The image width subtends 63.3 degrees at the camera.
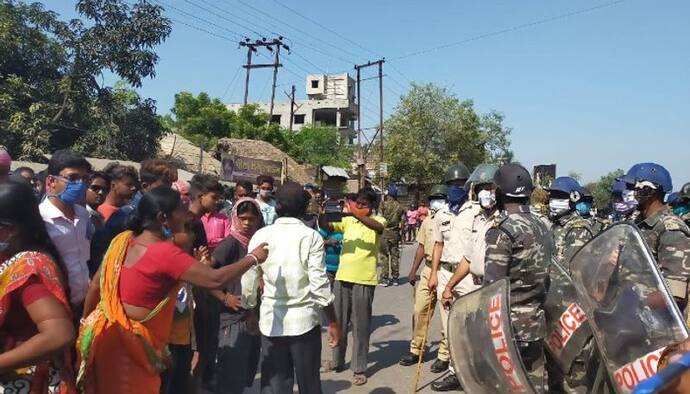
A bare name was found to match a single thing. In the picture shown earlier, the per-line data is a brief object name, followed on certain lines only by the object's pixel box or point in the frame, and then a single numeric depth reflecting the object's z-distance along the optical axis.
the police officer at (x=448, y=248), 5.36
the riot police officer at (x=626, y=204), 5.27
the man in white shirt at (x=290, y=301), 3.67
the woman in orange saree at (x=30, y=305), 1.93
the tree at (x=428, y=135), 28.33
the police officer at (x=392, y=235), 11.63
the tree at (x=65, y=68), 13.80
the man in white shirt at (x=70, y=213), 3.32
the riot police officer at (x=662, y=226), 3.91
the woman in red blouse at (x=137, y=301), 2.54
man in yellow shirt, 5.66
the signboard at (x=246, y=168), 16.91
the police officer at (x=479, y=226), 4.55
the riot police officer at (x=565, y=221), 5.34
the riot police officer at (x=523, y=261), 3.42
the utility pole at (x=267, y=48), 34.05
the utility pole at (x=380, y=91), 31.55
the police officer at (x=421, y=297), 6.05
